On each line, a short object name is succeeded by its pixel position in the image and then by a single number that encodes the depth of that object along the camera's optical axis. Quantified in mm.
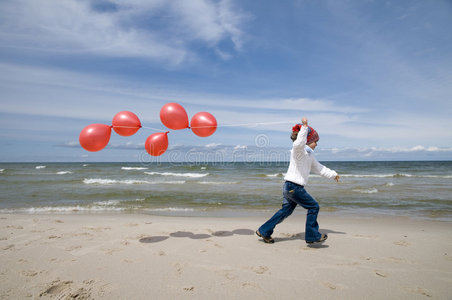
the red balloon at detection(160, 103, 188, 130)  4805
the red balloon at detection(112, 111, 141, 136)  4875
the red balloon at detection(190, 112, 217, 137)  4883
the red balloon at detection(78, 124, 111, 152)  4674
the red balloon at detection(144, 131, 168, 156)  5020
